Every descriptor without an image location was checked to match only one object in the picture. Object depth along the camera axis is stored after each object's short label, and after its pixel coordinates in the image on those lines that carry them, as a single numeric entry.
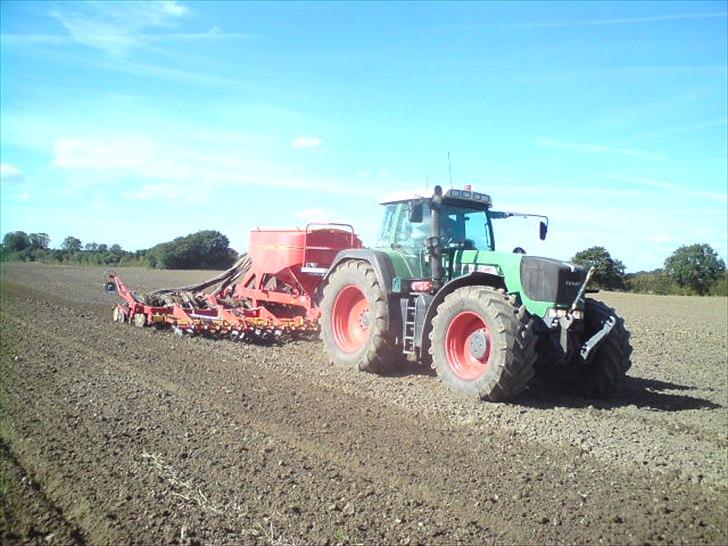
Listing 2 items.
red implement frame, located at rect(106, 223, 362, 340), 9.23
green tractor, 5.96
